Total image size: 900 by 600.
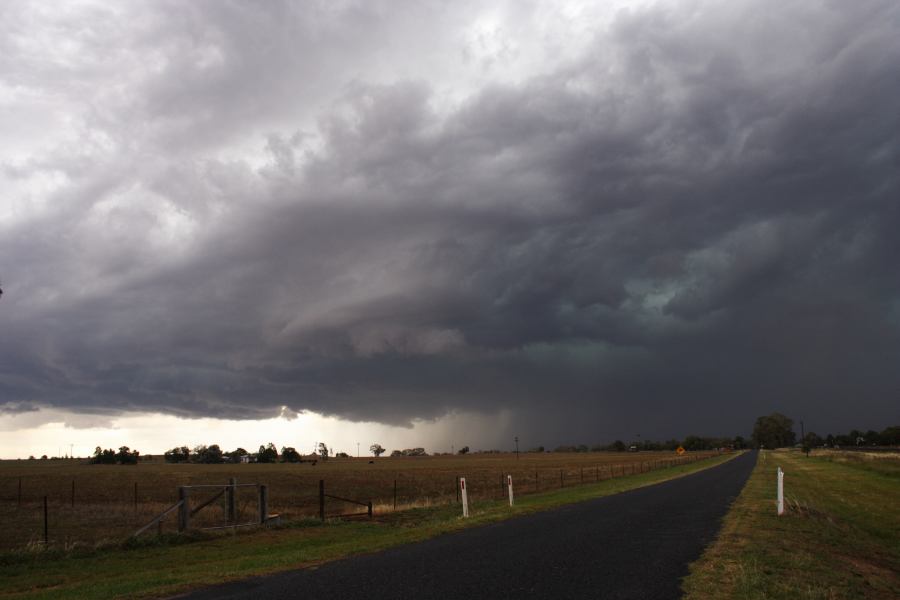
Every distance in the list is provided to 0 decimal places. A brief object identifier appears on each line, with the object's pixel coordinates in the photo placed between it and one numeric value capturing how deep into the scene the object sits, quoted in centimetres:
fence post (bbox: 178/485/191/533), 2155
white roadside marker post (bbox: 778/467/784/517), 2139
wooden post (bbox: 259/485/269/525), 2469
